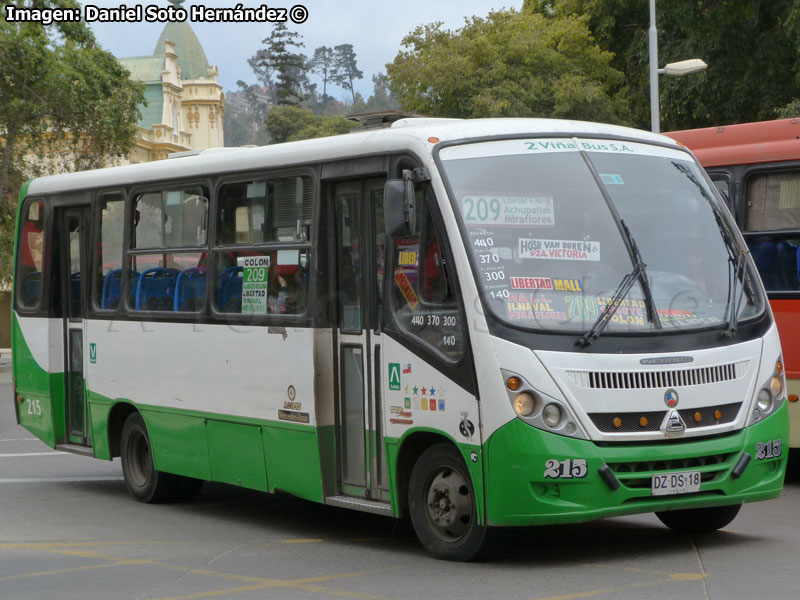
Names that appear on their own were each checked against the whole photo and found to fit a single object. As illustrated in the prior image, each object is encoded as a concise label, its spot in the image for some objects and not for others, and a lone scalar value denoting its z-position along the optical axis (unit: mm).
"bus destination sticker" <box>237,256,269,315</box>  9961
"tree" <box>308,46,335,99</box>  195250
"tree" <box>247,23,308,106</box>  119812
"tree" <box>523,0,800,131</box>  28359
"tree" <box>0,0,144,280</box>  34062
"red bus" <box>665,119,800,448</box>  11188
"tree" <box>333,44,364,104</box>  195250
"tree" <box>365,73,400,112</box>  185588
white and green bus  7719
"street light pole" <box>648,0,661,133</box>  27438
